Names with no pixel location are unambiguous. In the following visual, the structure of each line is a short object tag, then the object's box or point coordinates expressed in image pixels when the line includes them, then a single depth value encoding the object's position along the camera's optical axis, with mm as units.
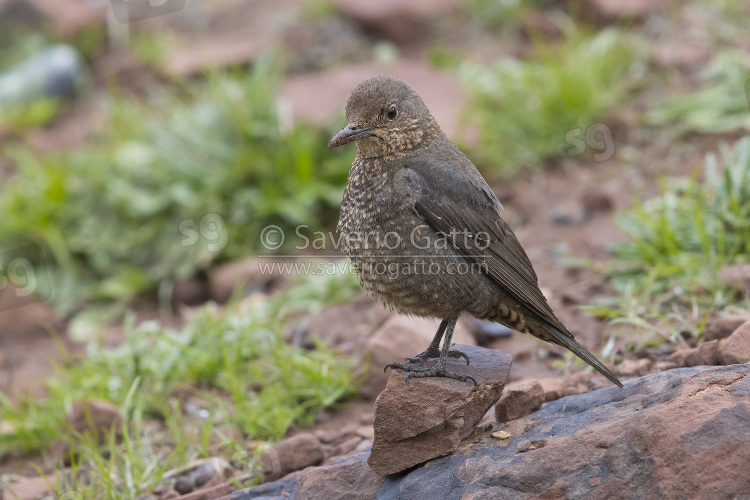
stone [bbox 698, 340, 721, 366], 7284
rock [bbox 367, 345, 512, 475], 6590
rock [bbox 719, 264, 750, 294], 9148
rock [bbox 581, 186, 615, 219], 12773
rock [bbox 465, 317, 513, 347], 10281
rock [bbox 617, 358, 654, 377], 8156
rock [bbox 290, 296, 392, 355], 10805
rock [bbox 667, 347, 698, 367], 7762
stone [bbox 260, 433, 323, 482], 7914
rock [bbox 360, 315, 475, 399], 9219
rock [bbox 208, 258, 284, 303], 13422
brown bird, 7402
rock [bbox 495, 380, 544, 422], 7176
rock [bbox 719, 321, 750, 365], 6879
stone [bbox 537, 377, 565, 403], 7797
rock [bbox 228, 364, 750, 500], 5305
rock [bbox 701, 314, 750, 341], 8148
